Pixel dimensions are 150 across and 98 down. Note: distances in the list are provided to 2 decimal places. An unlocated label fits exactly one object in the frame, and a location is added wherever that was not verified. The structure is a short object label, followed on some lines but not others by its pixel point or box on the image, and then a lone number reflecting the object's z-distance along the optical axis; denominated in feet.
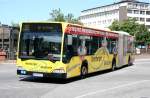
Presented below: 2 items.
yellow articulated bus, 40.92
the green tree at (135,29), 227.60
